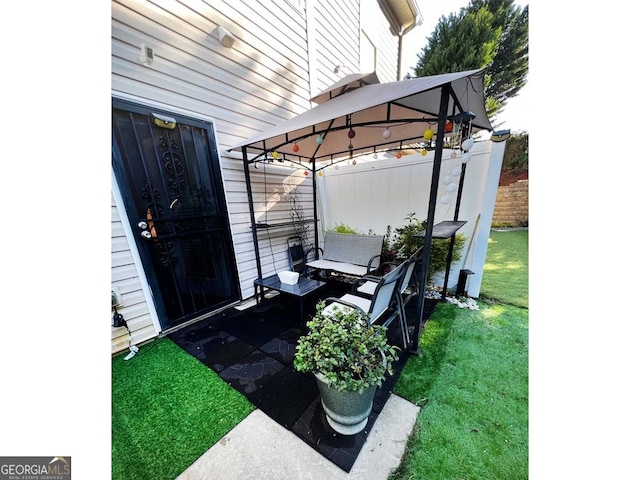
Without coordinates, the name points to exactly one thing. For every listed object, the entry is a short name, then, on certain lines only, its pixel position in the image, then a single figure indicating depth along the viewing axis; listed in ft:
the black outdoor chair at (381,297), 5.62
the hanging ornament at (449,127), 7.93
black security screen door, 7.45
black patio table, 8.92
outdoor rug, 4.66
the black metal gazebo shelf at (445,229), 6.84
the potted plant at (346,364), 4.04
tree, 24.72
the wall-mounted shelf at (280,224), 10.97
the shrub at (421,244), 11.20
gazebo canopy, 5.75
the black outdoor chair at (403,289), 7.14
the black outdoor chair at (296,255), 13.56
